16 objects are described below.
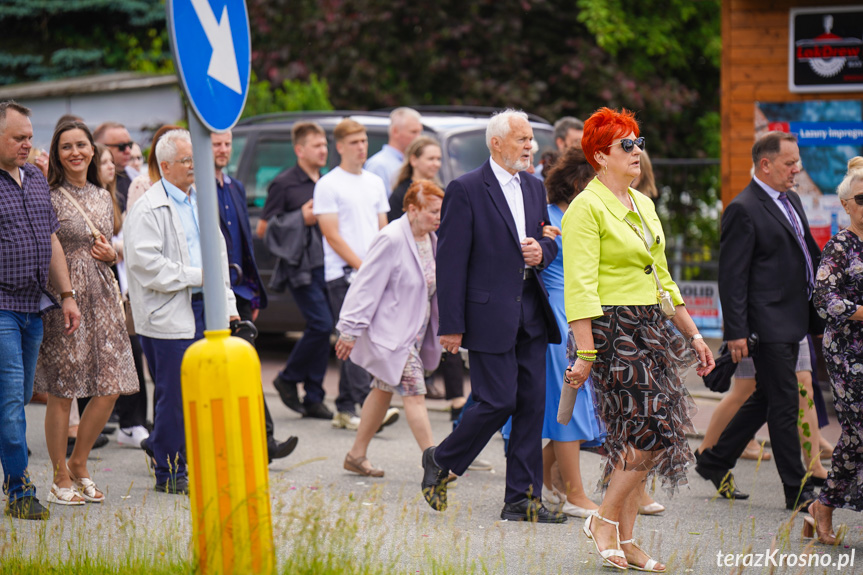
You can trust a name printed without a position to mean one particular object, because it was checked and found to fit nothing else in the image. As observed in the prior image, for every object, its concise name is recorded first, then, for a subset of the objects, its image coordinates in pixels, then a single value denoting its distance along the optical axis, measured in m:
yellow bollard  8.43
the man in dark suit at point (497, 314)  12.39
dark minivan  22.62
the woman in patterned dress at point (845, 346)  11.23
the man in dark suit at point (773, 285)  13.18
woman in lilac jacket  14.46
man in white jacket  13.30
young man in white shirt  18.11
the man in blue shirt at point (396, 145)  20.11
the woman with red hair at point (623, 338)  10.30
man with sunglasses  18.30
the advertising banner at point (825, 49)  20.37
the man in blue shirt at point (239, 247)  15.20
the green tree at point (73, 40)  54.00
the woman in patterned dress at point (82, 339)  13.21
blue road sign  8.70
